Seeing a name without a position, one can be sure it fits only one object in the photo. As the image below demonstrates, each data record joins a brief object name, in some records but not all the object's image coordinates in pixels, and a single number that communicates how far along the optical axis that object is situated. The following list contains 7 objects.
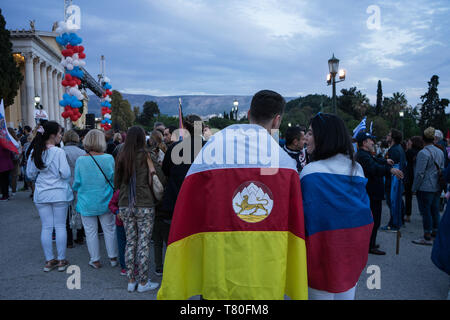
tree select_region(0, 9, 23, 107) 28.12
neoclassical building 39.81
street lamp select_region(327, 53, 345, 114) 11.56
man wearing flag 1.92
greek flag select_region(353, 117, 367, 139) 5.82
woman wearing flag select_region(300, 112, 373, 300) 2.10
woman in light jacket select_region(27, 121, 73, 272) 4.84
